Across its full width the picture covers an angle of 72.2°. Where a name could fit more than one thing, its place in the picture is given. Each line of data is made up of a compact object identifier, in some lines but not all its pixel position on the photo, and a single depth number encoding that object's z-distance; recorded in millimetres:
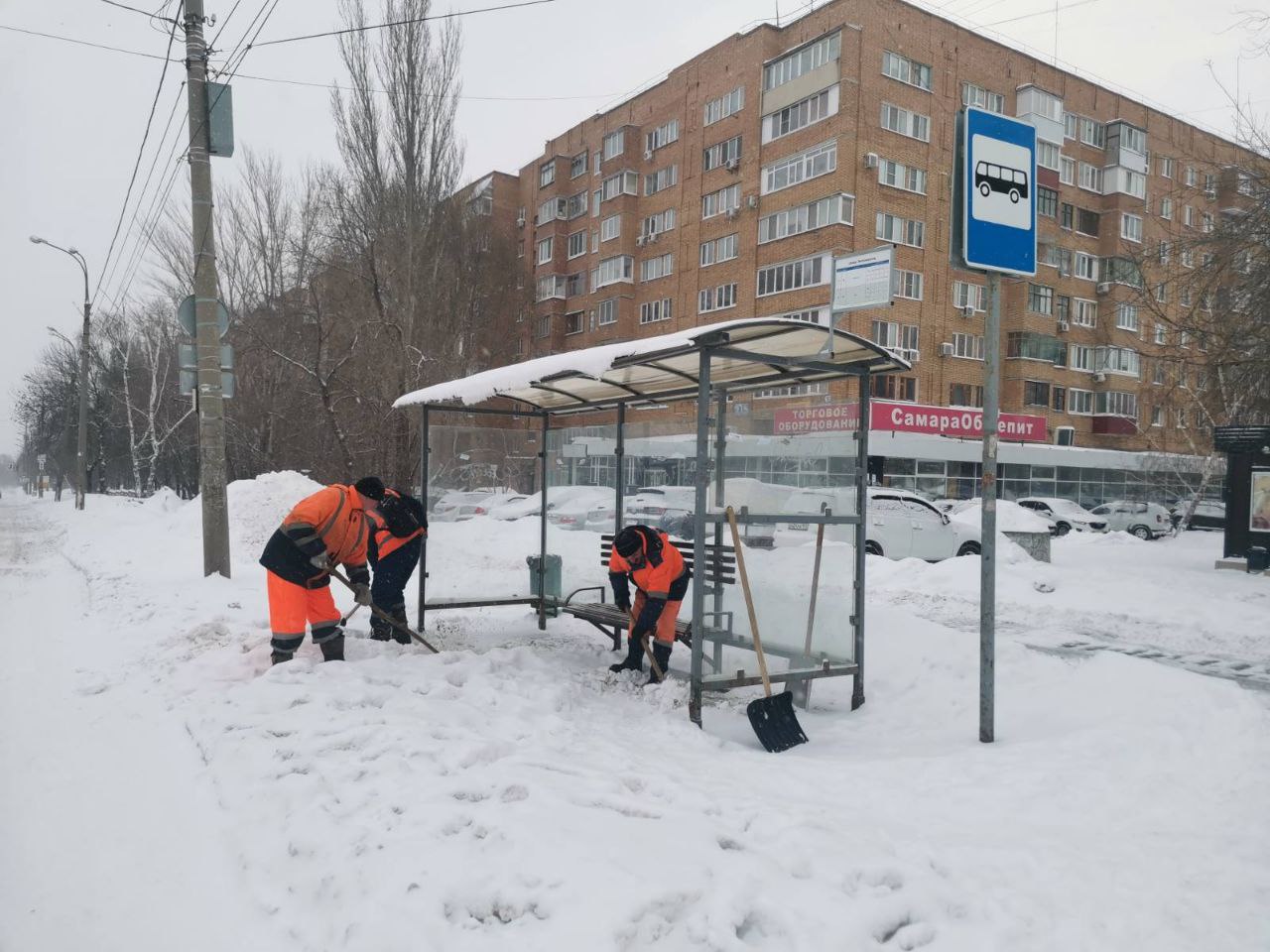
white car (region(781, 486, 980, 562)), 16484
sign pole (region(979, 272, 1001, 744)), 4820
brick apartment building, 30344
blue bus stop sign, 4867
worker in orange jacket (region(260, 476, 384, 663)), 5863
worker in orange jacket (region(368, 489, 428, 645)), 7180
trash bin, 8789
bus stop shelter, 5504
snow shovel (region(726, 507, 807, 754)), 5223
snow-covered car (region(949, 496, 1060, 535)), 15461
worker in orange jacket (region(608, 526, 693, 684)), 6293
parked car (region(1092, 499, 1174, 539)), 29938
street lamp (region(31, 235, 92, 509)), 28500
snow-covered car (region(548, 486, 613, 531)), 8633
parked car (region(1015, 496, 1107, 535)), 27609
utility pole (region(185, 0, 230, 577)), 10656
